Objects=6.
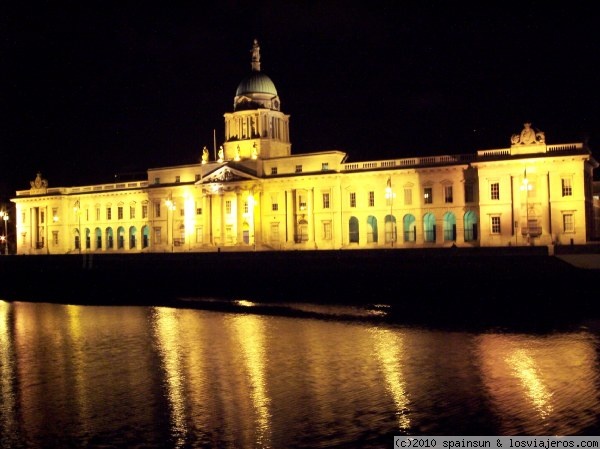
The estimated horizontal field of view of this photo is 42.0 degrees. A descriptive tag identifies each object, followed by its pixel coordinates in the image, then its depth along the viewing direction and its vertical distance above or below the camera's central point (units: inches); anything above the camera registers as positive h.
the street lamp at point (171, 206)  3486.7 +192.7
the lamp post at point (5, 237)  3859.5 +80.7
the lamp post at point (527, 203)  2718.5 +127.7
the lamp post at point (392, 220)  3114.4 +88.9
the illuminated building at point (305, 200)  2795.3 +189.2
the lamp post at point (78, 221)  4051.7 +157.4
